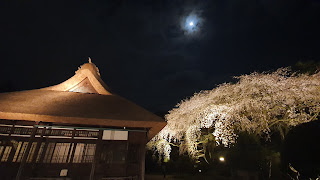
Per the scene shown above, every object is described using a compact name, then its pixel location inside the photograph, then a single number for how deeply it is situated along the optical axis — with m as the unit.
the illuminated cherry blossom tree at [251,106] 7.70
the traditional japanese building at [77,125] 4.73
